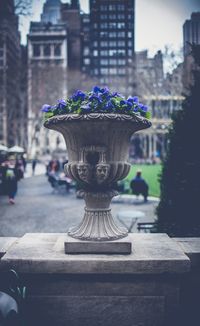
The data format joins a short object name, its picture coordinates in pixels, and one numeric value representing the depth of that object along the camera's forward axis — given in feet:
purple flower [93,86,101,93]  9.85
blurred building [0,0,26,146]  98.06
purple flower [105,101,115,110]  9.47
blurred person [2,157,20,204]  36.47
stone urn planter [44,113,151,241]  9.48
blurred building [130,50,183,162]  80.48
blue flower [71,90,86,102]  9.86
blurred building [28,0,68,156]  108.78
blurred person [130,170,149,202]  38.22
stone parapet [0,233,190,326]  8.93
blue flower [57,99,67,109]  10.02
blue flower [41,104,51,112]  10.69
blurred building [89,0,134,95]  285.64
